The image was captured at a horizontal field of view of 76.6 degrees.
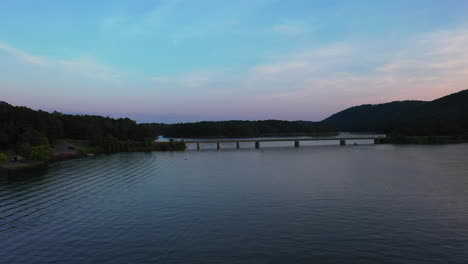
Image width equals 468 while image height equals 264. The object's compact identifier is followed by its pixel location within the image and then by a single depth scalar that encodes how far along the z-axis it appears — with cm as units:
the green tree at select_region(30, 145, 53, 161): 13400
